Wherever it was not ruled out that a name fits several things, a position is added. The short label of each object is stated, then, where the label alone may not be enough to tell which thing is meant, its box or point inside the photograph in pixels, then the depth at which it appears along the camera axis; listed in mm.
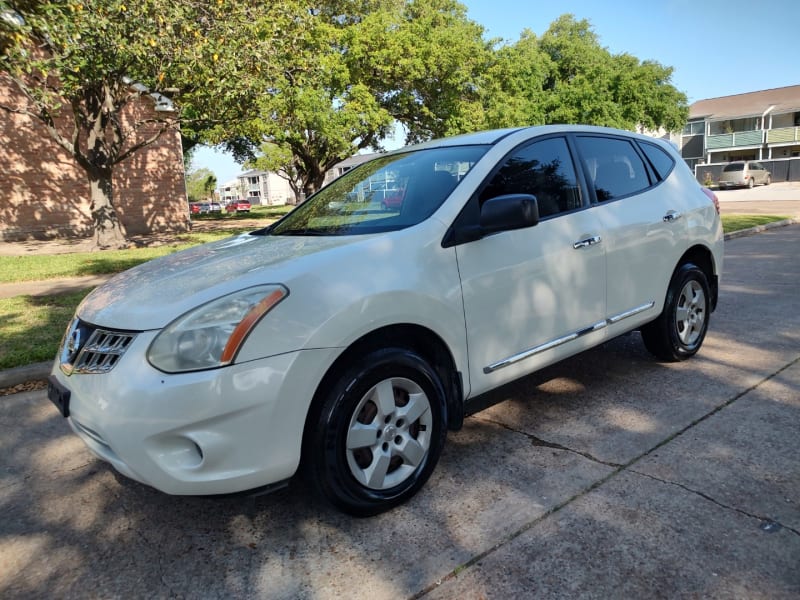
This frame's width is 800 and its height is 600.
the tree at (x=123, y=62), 9203
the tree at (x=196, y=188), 99688
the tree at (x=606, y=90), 38406
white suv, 2260
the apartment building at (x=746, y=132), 47625
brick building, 17766
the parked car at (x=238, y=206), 54625
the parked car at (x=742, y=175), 38688
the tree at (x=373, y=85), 19797
